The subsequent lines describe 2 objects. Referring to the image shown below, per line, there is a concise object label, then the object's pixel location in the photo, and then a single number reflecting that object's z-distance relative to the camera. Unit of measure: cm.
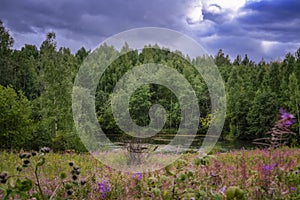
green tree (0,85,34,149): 1756
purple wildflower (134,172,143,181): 462
